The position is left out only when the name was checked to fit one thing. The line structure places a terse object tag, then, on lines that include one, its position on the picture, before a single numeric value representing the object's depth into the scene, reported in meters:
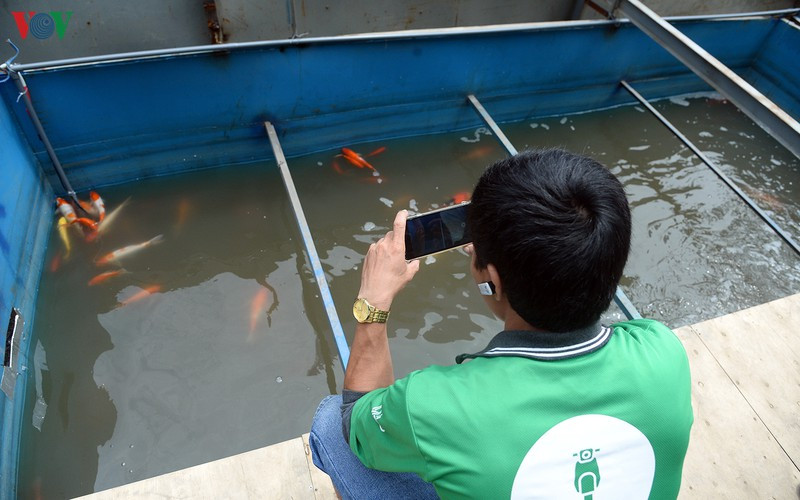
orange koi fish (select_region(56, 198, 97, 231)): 3.50
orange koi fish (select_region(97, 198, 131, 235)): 3.57
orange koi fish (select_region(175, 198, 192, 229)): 3.71
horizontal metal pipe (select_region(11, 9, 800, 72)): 3.10
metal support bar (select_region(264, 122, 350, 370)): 2.50
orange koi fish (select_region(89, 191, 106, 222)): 3.60
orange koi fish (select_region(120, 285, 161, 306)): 3.26
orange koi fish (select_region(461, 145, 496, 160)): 4.53
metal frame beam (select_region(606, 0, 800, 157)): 2.78
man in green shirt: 1.07
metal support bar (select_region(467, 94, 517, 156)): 3.76
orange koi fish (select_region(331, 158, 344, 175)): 4.21
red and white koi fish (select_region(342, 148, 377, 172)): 4.19
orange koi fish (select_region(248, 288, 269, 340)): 3.26
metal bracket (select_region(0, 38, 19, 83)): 2.90
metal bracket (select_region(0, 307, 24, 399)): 2.55
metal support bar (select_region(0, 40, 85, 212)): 2.94
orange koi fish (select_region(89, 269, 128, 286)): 3.32
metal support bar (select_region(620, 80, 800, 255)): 3.43
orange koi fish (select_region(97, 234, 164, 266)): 3.44
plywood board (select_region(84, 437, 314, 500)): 2.24
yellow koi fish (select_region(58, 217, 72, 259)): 3.44
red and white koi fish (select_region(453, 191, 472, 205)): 4.12
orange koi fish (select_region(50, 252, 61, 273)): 3.35
